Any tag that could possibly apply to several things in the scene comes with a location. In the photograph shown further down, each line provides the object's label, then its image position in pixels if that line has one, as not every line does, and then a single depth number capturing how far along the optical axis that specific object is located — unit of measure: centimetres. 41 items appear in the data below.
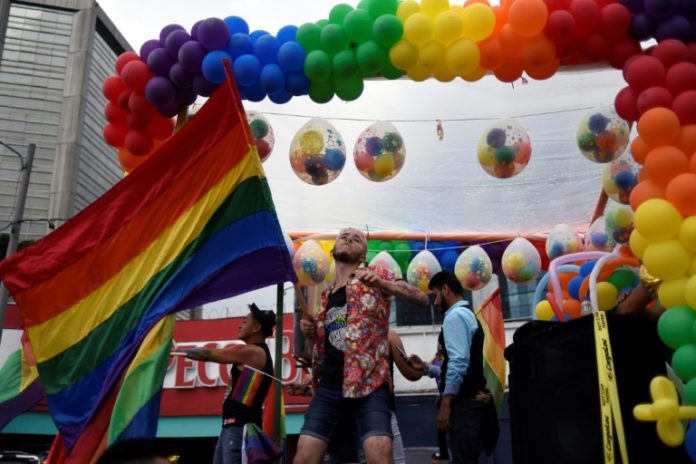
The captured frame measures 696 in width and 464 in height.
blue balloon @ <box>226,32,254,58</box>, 511
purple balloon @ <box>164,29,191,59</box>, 509
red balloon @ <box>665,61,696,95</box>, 407
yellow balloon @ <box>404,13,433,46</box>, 476
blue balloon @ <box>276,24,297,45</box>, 516
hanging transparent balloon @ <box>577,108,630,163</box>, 584
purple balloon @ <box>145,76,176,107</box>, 518
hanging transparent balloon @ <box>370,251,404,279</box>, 817
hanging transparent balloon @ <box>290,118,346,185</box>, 628
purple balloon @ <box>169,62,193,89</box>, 511
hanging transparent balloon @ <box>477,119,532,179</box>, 639
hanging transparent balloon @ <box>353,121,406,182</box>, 648
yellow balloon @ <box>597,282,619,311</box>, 451
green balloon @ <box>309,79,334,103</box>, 515
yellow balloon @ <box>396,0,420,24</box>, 488
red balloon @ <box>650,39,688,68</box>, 418
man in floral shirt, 327
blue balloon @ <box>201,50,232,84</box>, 493
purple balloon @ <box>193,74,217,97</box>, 511
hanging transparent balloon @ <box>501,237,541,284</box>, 780
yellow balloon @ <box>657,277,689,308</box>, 368
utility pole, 1159
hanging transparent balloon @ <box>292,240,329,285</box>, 802
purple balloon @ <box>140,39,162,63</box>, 526
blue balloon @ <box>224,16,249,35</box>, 521
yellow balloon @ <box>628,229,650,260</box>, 393
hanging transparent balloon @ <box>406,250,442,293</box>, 815
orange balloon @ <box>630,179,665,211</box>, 401
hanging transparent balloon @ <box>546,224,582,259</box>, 723
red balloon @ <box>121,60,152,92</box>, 524
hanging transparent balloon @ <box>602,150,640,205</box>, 588
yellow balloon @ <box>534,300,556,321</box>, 552
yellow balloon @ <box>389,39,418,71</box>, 485
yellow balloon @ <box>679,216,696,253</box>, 370
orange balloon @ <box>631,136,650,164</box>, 416
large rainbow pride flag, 388
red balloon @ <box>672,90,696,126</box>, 399
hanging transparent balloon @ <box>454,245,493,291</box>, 803
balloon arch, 394
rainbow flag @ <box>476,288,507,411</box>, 615
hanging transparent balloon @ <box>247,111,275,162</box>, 630
